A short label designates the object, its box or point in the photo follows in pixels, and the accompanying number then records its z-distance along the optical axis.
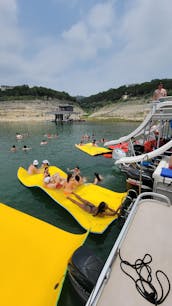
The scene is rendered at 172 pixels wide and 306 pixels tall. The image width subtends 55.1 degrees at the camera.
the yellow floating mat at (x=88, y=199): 5.20
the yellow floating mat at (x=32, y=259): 3.04
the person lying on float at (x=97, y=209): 5.42
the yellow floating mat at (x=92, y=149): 14.44
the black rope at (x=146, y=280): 1.79
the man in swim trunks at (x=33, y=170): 9.57
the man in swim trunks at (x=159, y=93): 8.23
